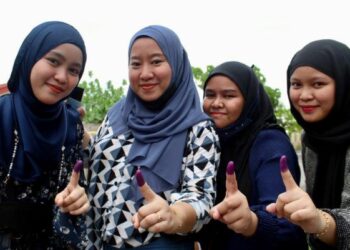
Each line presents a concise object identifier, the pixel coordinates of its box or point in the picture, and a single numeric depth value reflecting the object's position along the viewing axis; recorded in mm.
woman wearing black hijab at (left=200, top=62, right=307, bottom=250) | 1890
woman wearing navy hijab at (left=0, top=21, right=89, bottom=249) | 2008
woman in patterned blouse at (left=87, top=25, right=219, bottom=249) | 2043
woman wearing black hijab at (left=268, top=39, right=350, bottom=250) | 2109
